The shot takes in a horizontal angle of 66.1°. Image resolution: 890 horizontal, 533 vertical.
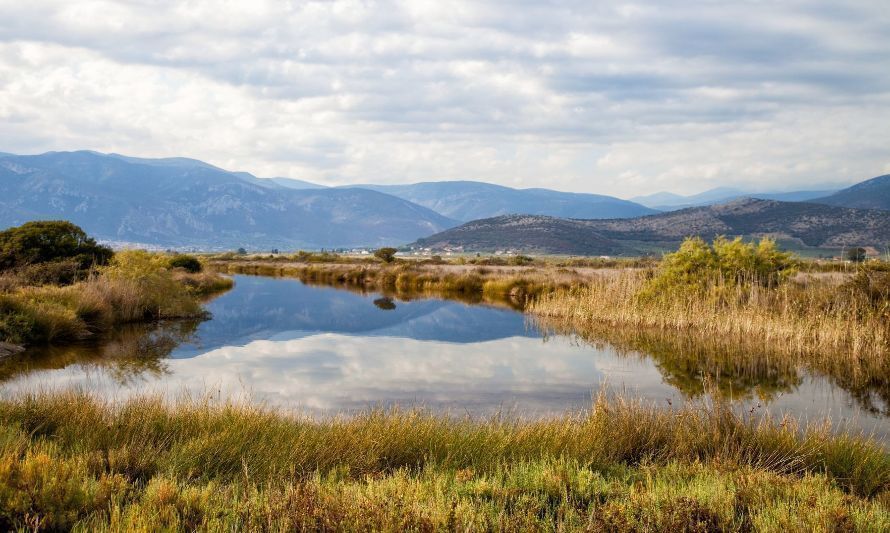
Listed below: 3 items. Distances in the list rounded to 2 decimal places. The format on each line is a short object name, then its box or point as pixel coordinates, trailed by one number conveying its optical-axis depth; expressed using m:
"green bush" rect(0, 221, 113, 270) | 27.34
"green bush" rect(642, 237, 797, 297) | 24.17
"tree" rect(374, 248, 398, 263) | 70.62
